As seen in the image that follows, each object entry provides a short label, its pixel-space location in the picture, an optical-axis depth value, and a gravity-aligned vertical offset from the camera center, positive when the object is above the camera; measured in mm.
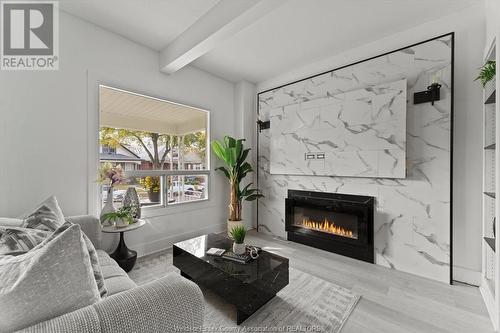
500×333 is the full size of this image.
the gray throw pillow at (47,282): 730 -427
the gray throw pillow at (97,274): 1090 -556
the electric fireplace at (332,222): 2789 -806
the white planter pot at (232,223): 3672 -982
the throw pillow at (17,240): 1012 -378
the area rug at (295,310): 1657 -1225
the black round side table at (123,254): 2348 -995
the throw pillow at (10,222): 1552 -430
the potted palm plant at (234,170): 3654 -80
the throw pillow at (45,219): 1450 -379
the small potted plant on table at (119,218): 2356 -585
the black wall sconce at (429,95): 2314 +785
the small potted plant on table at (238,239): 2017 -688
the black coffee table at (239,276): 1679 -925
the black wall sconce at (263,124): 3943 +755
